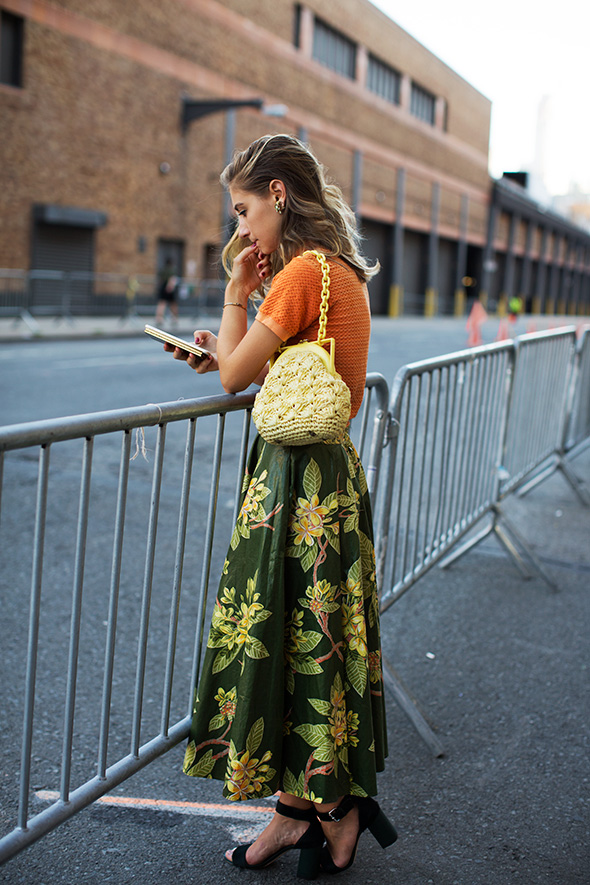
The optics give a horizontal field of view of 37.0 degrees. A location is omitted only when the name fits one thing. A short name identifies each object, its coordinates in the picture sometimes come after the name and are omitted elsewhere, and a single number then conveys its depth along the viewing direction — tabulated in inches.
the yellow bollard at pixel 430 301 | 2010.3
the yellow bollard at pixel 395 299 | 1845.5
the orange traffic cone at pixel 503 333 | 1084.0
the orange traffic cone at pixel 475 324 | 860.6
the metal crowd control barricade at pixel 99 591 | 83.5
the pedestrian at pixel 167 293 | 986.7
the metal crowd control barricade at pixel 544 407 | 211.9
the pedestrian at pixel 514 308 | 1101.1
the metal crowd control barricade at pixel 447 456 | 136.8
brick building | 952.9
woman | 91.7
